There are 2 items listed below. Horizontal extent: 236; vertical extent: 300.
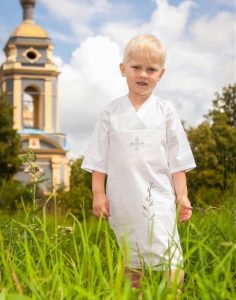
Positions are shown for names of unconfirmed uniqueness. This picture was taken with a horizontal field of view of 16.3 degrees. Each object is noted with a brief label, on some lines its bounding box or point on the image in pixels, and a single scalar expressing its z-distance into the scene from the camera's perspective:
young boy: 3.83
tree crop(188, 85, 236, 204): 30.11
